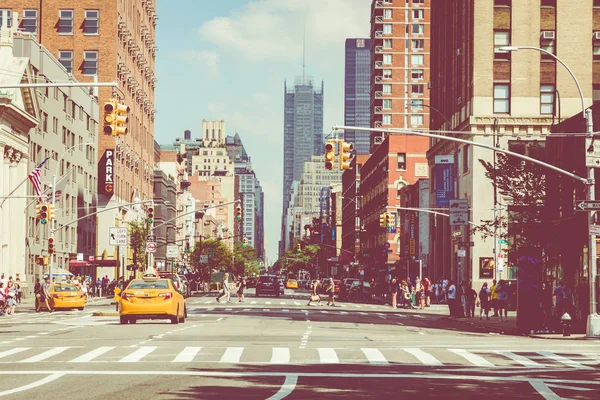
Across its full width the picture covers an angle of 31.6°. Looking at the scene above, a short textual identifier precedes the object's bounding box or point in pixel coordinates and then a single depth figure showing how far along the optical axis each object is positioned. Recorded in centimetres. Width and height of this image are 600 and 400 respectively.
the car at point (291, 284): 13731
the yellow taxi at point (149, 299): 3581
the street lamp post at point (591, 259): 3325
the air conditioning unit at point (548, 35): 6931
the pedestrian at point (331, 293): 6576
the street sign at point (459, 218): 5691
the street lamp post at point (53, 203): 6289
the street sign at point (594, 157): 3278
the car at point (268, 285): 8969
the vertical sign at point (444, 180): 7167
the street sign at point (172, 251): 11122
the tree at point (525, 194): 4172
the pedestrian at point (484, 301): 4962
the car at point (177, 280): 6465
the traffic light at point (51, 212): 5659
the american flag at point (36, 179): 6350
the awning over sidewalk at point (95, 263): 8944
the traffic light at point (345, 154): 3266
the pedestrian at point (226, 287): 7109
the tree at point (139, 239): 10694
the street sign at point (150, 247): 8765
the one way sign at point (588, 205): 3284
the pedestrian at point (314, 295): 6859
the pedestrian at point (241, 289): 7056
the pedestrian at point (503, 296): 4953
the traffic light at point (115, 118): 2702
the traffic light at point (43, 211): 5122
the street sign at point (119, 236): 8106
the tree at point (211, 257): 13475
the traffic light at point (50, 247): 5979
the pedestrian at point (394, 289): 6719
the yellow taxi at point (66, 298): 5675
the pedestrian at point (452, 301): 5169
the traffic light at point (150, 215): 6638
